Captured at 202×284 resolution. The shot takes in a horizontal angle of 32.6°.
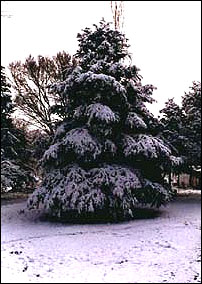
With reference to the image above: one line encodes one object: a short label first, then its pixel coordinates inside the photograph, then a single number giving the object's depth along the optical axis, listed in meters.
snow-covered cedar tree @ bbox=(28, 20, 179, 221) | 6.81
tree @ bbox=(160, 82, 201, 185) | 9.65
